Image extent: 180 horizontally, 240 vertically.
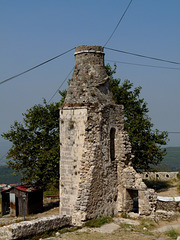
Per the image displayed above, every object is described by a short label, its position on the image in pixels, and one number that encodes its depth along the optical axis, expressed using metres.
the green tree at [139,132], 21.45
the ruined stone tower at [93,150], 12.76
